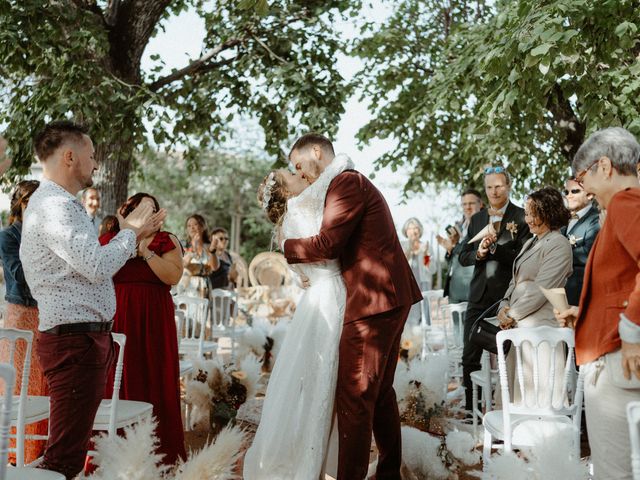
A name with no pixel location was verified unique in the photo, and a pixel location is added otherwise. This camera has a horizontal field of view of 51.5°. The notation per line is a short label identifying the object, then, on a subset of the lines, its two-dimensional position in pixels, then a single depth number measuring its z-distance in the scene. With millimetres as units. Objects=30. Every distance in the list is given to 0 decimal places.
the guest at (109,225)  4281
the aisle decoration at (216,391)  5328
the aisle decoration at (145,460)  2543
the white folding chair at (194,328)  6398
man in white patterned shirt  2689
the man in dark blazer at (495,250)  5172
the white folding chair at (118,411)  3479
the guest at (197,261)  8219
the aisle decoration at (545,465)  2607
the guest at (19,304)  4152
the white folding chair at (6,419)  2077
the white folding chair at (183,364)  5180
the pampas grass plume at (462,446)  3838
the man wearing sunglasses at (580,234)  4805
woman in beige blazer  4023
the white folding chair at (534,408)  3412
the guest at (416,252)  9758
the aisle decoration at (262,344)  7352
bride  3203
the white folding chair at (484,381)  4473
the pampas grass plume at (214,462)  2648
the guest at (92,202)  6367
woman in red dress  3969
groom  3154
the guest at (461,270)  6906
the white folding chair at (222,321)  8289
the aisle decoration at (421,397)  4711
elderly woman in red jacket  2010
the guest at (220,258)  9000
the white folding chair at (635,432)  1708
